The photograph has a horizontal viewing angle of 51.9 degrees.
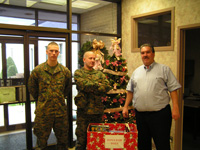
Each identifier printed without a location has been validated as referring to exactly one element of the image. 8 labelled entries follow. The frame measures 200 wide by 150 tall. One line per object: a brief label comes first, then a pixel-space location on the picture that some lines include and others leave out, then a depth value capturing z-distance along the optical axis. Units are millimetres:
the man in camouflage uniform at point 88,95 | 2885
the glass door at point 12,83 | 3135
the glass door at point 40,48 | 3316
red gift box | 2414
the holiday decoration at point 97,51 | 3515
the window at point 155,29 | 3504
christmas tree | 3480
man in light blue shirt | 2439
